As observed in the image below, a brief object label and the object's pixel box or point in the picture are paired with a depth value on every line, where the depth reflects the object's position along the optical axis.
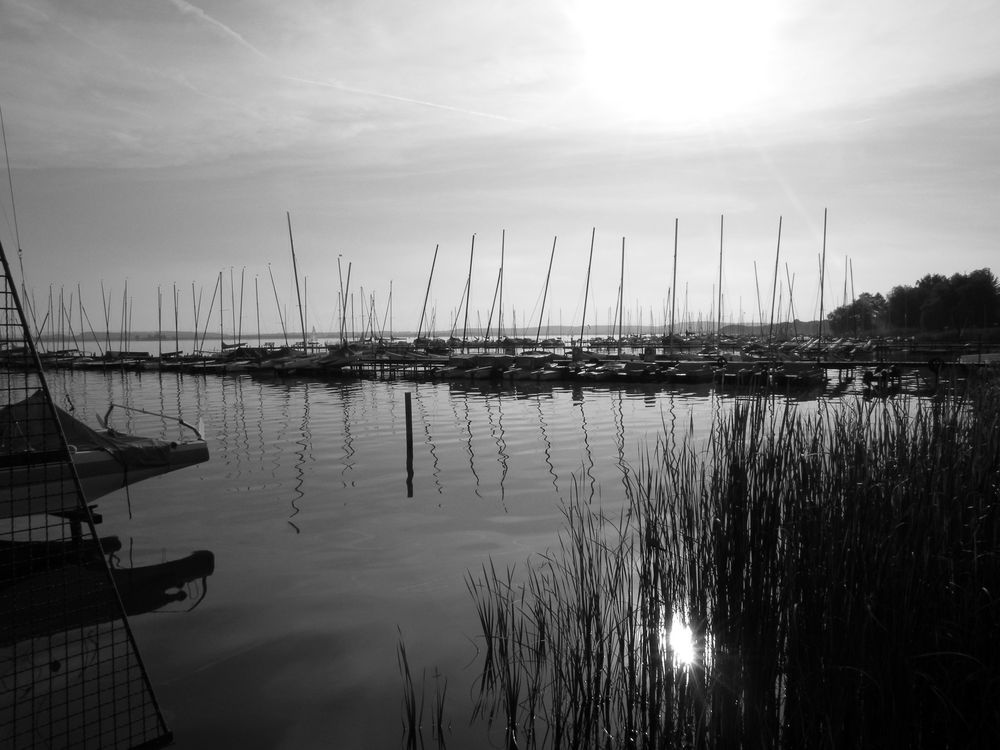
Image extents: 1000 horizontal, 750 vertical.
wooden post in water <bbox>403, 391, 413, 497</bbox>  15.28
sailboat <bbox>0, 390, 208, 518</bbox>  10.33
